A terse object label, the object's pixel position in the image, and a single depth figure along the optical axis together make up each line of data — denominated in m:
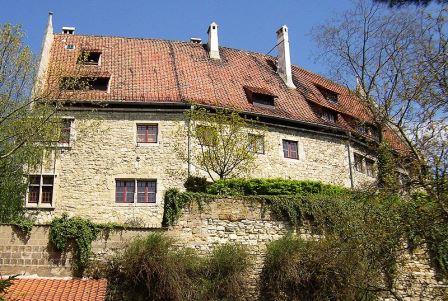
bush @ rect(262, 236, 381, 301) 14.47
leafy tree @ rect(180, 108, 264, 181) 19.67
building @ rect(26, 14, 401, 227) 21.41
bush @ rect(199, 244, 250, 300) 14.22
